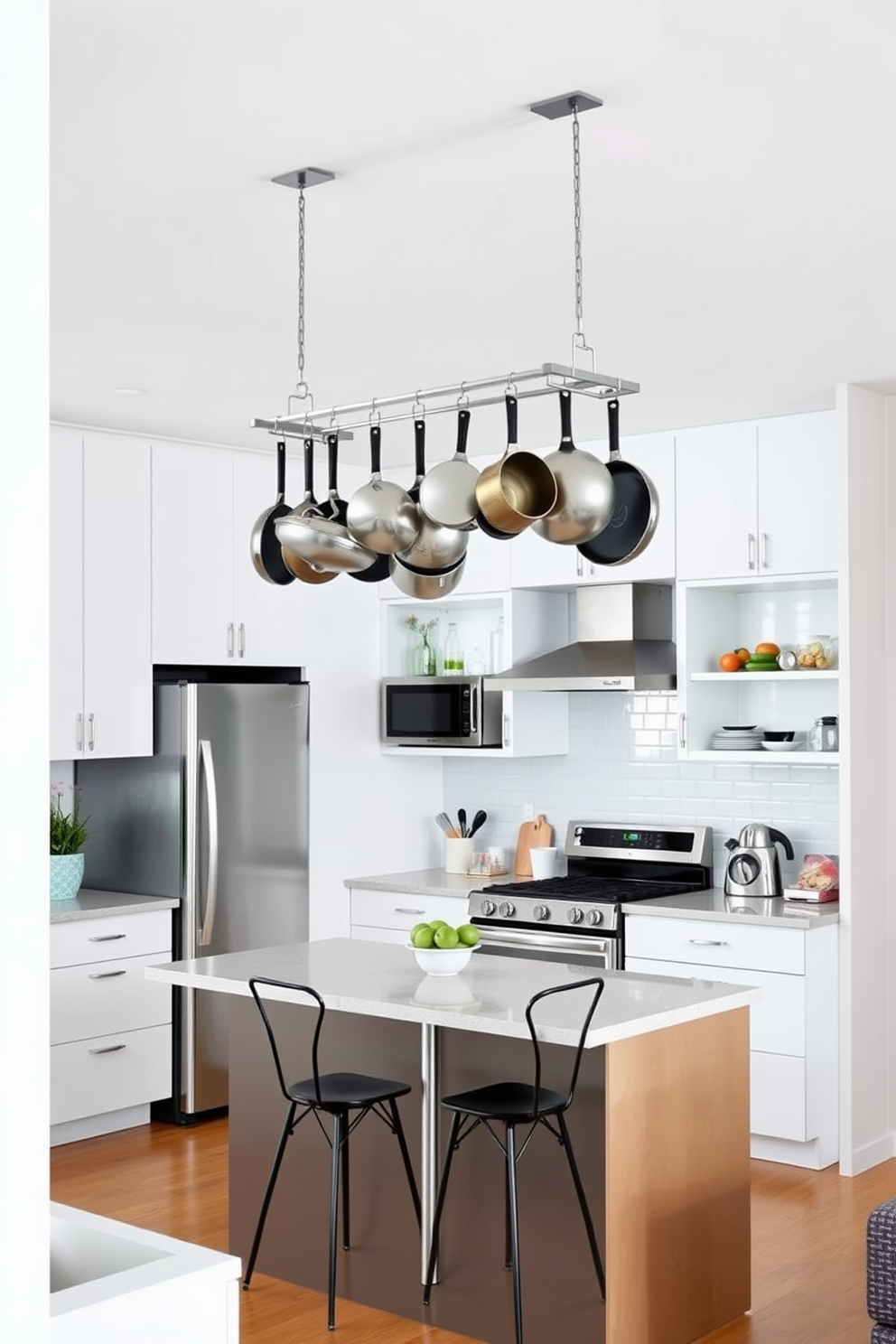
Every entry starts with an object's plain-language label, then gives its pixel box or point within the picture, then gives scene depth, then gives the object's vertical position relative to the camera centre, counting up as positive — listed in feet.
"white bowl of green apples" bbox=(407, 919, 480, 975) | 13.07 -2.21
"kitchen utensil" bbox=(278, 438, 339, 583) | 11.31 +1.04
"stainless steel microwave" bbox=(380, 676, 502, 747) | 21.42 -0.28
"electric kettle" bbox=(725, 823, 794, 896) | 18.84 -2.18
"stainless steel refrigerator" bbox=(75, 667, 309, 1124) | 19.36 -1.78
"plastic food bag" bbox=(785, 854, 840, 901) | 18.01 -2.28
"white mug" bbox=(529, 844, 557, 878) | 21.45 -2.40
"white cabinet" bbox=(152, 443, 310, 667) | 19.93 +1.67
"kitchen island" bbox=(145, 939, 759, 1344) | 11.90 -3.95
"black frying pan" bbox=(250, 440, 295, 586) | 12.07 +1.16
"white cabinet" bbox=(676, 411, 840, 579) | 18.16 +2.40
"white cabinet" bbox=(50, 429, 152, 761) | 18.78 +1.23
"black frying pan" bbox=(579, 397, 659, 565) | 10.33 +1.20
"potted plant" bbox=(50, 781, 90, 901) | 19.02 -2.02
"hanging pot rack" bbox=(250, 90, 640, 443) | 8.97 +2.03
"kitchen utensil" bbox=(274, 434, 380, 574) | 11.11 +1.12
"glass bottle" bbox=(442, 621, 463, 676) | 22.61 +0.57
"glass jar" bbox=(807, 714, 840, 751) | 18.52 -0.52
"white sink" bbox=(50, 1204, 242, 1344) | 5.82 -2.44
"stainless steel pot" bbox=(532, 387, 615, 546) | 9.70 +1.27
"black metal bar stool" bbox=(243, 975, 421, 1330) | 12.45 -3.38
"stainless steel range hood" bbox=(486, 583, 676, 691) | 19.76 +0.57
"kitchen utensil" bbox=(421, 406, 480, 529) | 10.39 +1.38
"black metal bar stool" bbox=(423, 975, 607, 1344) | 11.53 -3.24
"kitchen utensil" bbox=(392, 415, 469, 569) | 11.03 +1.09
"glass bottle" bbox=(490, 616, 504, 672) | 22.44 +0.65
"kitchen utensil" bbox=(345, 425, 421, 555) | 10.77 +1.26
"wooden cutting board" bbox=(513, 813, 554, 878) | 21.97 -2.13
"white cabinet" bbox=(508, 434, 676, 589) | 19.51 +1.89
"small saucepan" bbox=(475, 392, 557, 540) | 9.80 +1.33
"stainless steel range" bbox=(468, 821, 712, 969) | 18.84 -2.58
